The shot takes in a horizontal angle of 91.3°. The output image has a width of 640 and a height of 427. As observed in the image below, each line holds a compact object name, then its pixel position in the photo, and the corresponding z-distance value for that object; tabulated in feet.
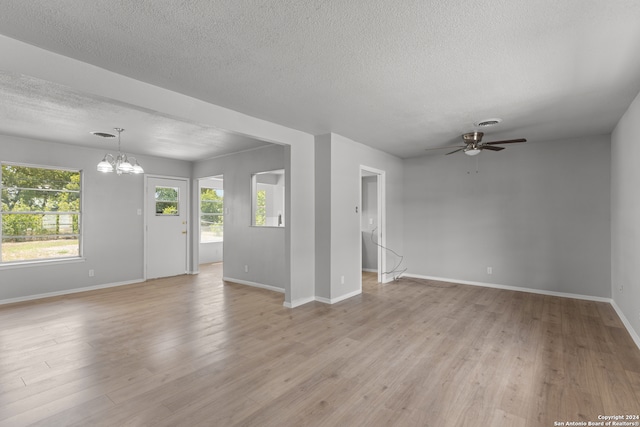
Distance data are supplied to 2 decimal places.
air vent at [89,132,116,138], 15.59
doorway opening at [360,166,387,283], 24.62
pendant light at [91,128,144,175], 15.02
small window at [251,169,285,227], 19.85
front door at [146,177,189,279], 21.72
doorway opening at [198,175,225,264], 29.43
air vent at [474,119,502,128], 13.25
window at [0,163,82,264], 16.51
